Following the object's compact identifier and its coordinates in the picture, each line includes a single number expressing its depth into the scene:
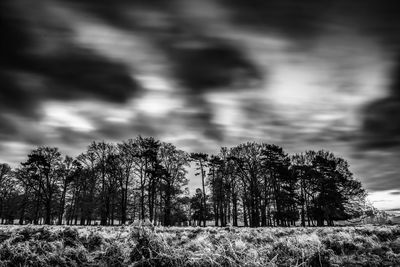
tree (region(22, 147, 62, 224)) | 41.59
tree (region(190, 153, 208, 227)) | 46.63
